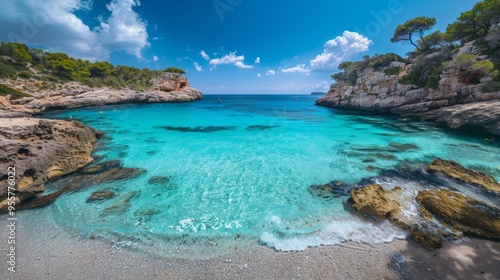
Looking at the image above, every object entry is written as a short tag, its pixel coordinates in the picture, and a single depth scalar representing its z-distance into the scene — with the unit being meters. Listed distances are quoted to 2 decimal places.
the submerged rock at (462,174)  7.93
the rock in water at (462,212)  5.39
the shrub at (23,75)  36.97
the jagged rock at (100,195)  7.30
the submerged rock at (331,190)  7.82
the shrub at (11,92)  28.49
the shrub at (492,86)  17.45
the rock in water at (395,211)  5.20
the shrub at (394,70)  32.81
